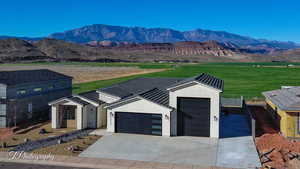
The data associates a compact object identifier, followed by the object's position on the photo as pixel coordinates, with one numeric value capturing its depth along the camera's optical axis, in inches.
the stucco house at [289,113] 854.5
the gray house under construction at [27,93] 1020.5
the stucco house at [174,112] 887.1
